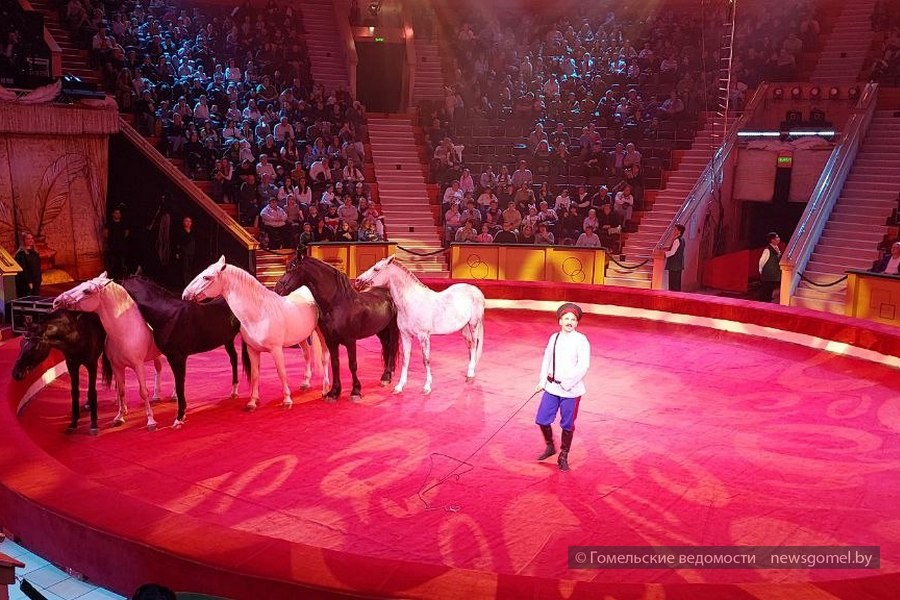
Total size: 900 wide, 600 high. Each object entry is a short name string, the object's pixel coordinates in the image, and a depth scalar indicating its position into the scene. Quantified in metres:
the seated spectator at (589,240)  19.52
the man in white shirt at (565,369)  7.95
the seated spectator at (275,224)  18.98
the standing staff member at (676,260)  18.66
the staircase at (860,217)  18.20
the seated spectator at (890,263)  15.66
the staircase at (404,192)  21.77
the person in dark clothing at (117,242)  17.83
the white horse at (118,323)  8.61
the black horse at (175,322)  9.15
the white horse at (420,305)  10.60
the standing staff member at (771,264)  17.81
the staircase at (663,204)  20.38
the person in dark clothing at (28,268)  13.99
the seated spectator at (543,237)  19.33
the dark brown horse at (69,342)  8.52
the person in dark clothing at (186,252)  17.05
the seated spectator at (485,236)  19.66
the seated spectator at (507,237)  19.33
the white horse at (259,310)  9.34
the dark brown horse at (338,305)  10.02
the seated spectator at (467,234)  20.00
